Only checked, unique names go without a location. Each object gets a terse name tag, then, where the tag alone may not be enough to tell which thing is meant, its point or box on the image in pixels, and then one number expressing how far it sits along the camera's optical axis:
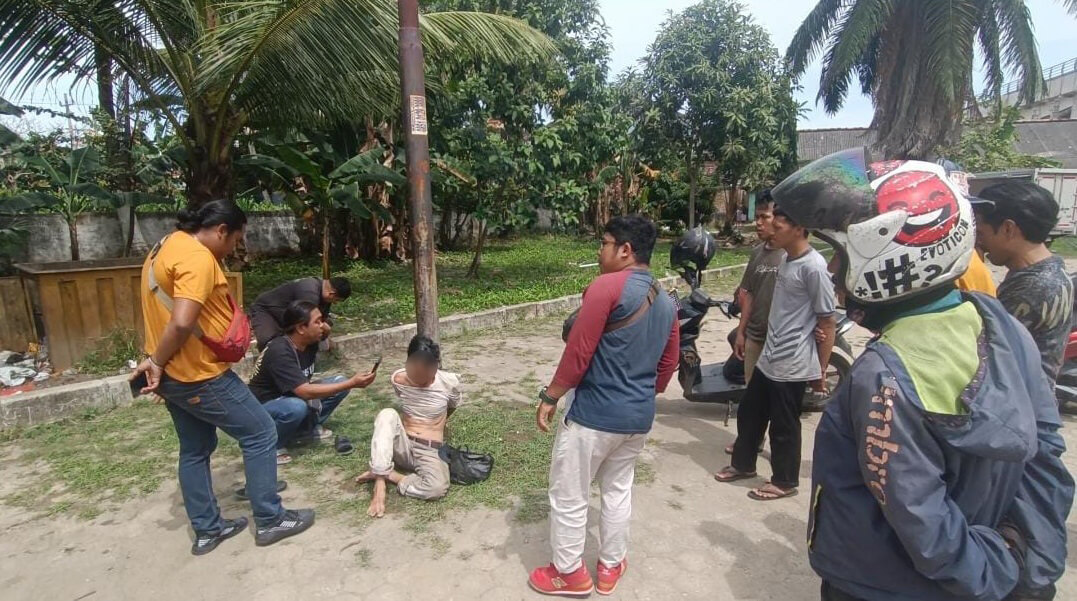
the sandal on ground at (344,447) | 3.94
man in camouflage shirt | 2.25
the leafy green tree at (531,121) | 8.88
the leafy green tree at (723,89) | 13.65
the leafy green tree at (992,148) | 17.59
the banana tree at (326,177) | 6.73
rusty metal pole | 3.18
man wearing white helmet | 1.19
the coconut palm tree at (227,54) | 5.00
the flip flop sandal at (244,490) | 3.39
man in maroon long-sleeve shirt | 2.30
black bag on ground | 3.47
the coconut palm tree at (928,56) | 13.48
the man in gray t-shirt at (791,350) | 3.18
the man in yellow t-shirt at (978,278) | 2.50
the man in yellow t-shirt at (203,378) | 2.55
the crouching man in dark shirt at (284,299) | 3.95
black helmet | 4.82
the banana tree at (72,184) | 6.32
